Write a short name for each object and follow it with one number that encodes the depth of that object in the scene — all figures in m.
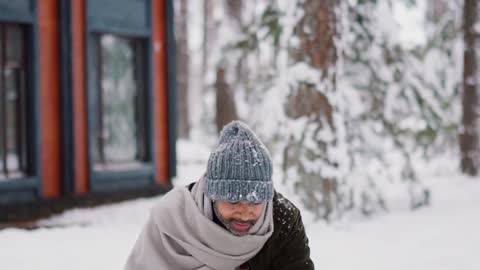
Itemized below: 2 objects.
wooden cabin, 8.98
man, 2.53
